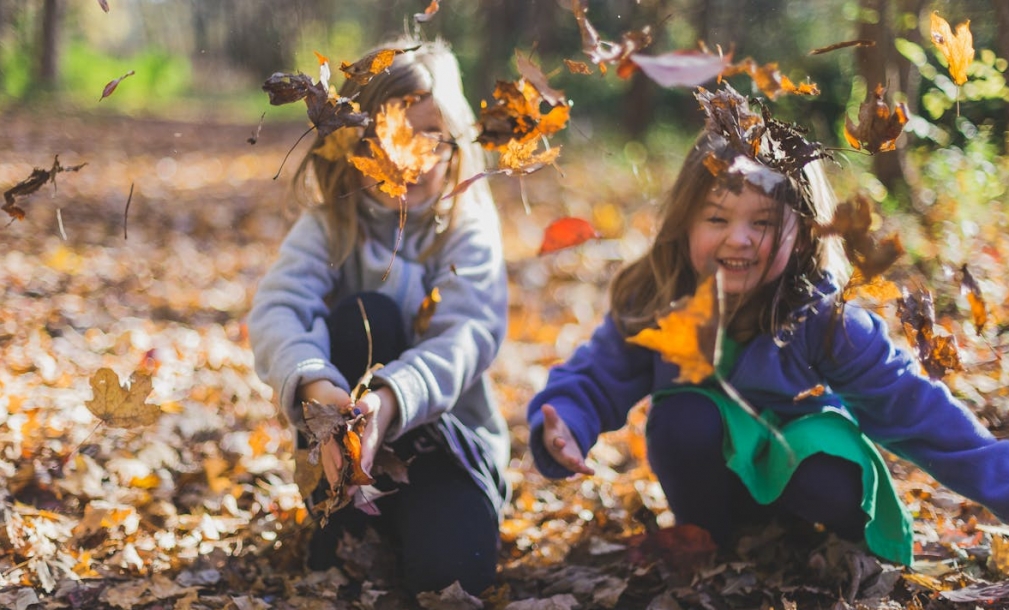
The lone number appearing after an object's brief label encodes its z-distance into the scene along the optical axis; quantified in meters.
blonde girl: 2.03
